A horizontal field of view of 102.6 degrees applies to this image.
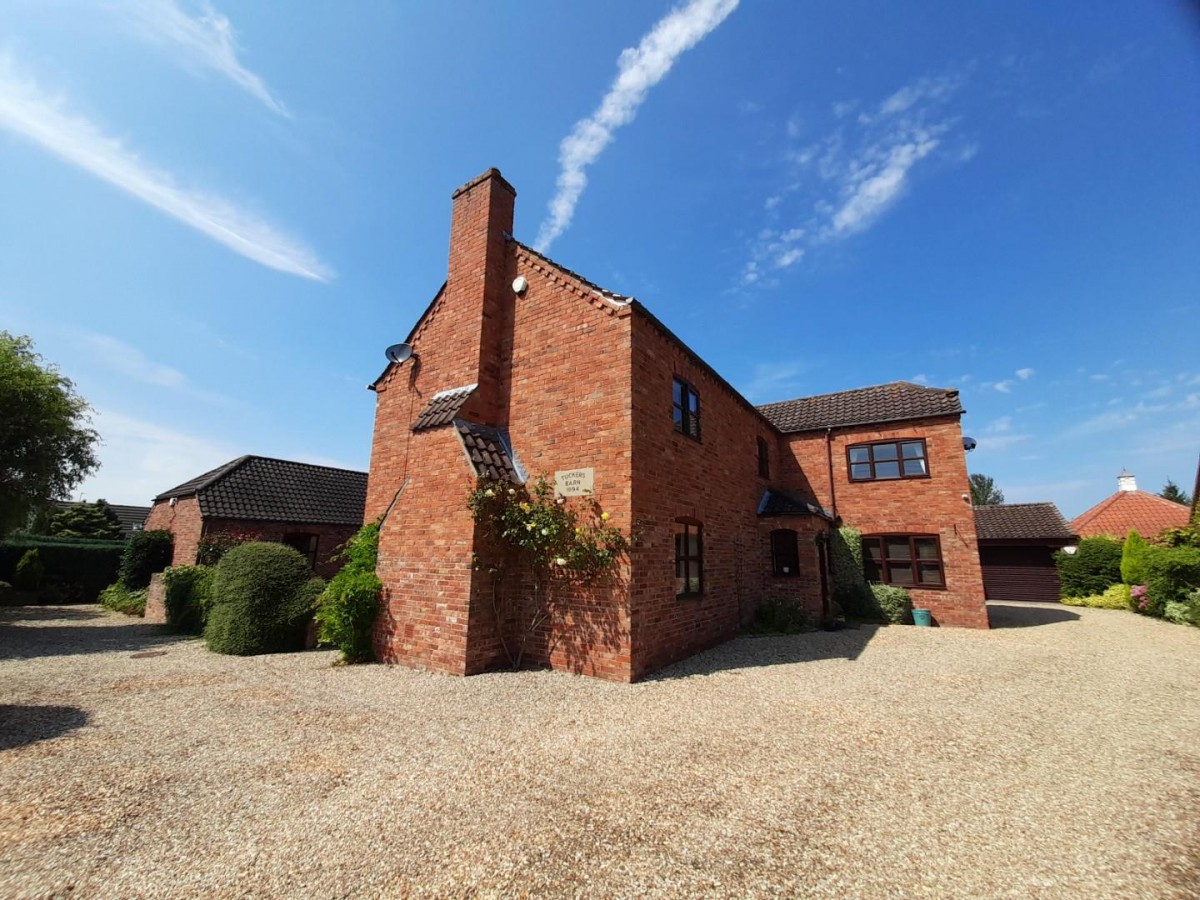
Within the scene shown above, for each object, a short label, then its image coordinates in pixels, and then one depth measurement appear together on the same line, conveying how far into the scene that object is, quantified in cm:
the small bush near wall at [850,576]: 1486
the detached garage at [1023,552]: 2225
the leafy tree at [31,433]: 1236
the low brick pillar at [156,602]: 1353
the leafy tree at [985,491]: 7706
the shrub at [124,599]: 1512
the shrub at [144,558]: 1608
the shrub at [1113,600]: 1858
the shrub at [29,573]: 1747
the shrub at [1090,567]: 2034
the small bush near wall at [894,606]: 1440
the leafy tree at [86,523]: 2697
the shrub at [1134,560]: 1756
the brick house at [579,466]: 791
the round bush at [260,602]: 930
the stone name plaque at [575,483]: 829
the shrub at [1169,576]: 1500
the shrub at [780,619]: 1245
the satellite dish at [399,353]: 1096
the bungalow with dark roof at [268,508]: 1509
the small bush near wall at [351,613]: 847
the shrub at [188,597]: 1173
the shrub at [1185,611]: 1381
